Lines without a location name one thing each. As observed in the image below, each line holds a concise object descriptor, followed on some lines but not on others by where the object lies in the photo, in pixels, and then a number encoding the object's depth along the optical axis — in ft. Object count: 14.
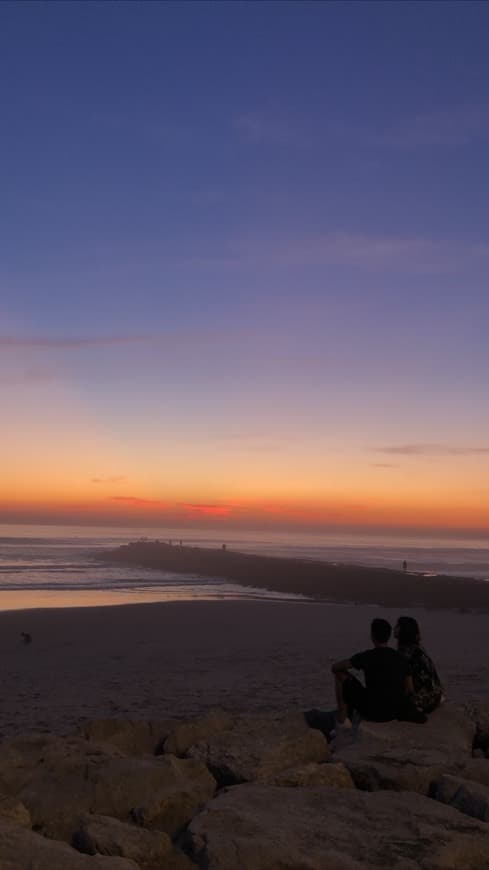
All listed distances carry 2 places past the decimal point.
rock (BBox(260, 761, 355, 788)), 23.79
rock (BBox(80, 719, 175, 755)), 29.78
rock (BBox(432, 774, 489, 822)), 21.58
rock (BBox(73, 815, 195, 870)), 19.02
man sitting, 29.12
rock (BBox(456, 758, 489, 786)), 24.68
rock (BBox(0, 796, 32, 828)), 20.66
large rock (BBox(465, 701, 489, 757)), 30.58
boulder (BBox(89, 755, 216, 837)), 22.16
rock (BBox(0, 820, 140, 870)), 17.01
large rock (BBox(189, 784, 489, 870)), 18.34
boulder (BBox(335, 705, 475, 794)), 23.94
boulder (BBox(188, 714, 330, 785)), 24.89
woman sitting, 30.37
